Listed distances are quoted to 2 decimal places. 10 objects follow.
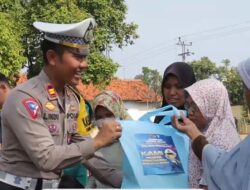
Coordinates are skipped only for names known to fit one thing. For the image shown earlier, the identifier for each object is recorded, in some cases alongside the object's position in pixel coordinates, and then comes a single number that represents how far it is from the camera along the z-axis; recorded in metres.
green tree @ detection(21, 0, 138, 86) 15.67
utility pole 34.18
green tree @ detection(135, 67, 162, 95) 36.88
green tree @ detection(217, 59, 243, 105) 32.72
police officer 1.78
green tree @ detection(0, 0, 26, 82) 12.02
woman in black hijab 2.63
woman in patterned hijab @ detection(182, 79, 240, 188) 1.96
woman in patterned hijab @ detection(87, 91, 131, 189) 2.46
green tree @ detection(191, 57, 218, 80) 35.38
